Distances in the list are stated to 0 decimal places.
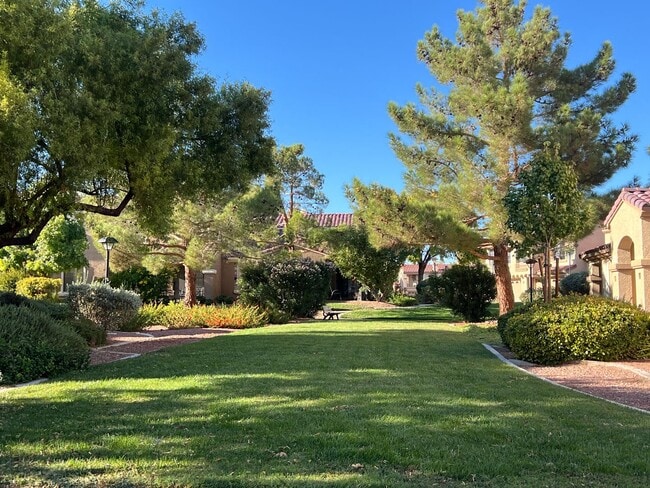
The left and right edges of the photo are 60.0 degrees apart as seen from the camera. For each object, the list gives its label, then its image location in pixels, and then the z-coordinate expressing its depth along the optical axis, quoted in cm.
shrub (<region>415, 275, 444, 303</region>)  2147
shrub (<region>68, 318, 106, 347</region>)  1186
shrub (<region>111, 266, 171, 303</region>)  2784
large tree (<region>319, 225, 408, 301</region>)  2758
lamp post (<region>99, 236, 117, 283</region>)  1927
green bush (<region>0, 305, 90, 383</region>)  796
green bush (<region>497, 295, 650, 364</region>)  983
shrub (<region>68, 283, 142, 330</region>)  1516
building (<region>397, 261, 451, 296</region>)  6865
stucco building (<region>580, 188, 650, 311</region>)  1255
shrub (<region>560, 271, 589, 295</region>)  2494
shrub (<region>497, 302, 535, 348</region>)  1131
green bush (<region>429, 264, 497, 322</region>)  2116
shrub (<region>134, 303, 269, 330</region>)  1873
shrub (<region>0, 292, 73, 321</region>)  1102
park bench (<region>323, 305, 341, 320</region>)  2465
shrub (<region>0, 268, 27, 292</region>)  2169
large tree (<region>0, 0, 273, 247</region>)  877
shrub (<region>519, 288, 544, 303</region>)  3096
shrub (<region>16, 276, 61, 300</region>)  2038
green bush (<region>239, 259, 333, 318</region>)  2319
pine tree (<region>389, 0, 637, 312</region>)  1673
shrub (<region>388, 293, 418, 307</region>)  3606
